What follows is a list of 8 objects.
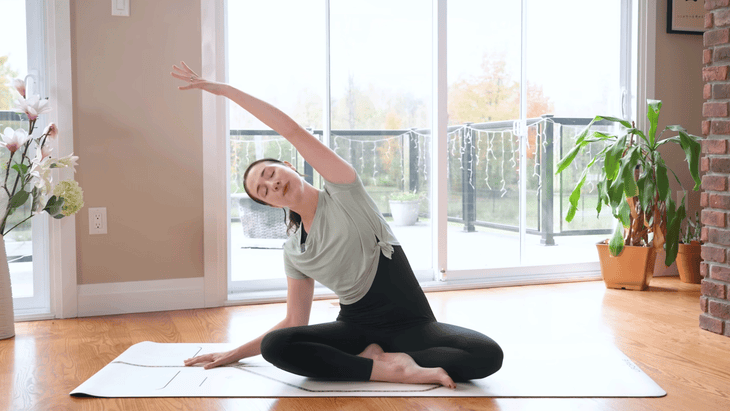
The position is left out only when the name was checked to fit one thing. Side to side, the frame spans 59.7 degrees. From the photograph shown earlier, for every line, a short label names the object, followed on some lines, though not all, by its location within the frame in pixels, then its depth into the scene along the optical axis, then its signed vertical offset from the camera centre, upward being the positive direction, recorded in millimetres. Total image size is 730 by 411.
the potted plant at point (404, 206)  3541 -260
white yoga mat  1797 -659
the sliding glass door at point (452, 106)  3273 +299
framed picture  3775 +847
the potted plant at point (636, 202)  3312 -232
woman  1796 -403
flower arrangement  2514 -62
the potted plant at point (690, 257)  3615 -561
